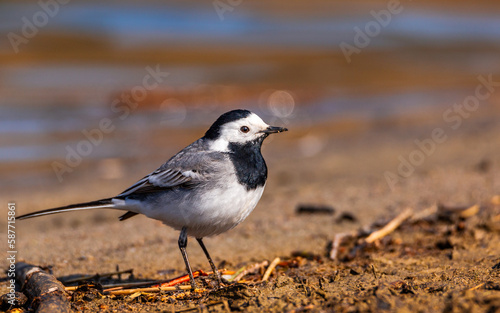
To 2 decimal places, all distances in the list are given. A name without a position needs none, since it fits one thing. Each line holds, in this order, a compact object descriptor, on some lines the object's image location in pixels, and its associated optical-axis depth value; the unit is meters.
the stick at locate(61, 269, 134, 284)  10.15
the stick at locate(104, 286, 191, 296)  9.23
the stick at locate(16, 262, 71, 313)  8.27
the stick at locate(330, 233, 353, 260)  11.20
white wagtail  9.90
